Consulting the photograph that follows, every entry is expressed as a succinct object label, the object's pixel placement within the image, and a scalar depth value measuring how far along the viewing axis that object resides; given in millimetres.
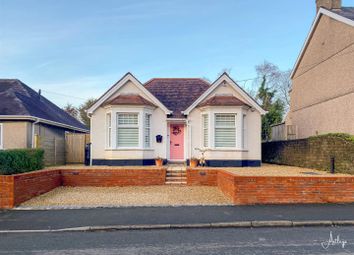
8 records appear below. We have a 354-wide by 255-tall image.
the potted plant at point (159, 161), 17484
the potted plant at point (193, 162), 16953
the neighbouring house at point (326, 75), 17781
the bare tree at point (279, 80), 49500
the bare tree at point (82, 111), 48531
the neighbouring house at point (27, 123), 18500
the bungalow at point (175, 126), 17688
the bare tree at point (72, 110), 53125
